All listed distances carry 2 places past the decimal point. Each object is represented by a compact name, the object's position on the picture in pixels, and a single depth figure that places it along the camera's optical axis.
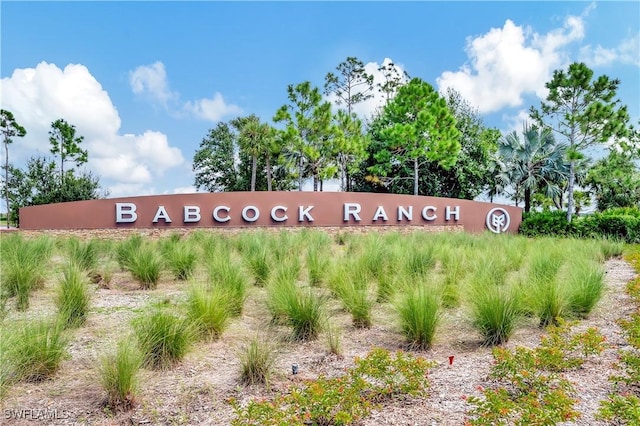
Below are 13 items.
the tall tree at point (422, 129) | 21.73
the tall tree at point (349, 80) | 28.11
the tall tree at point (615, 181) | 23.31
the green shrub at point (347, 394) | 2.36
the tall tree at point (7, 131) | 24.53
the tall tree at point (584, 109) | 17.91
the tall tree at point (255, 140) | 30.80
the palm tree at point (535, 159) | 23.92
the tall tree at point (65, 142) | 28.88
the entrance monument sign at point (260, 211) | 13.96
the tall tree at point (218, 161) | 37.12
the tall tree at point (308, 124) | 24.77
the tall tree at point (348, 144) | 24.41
